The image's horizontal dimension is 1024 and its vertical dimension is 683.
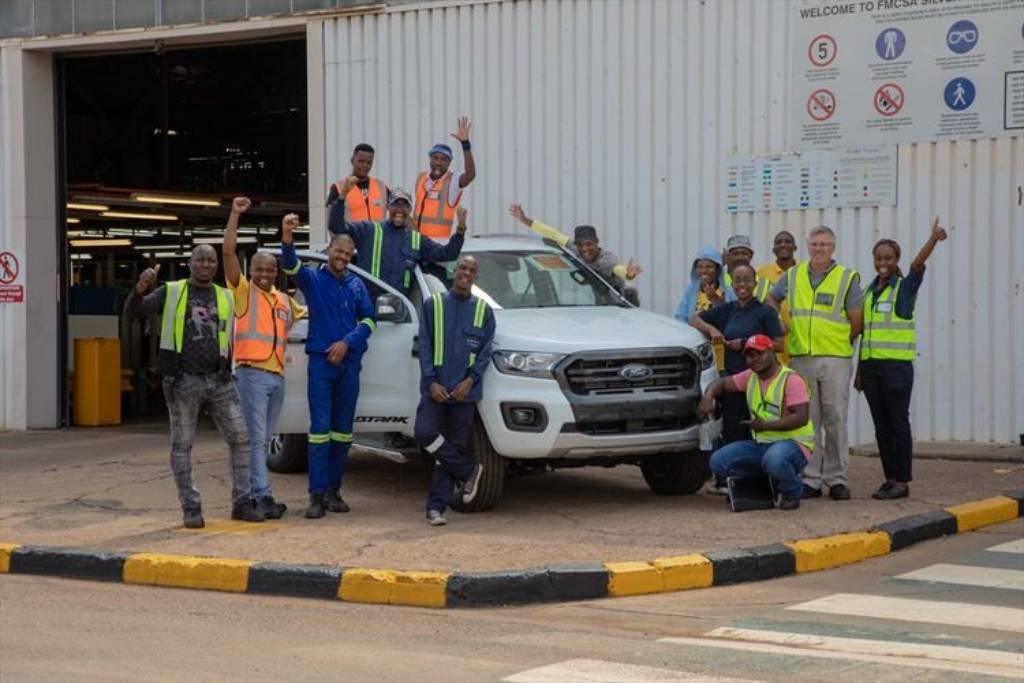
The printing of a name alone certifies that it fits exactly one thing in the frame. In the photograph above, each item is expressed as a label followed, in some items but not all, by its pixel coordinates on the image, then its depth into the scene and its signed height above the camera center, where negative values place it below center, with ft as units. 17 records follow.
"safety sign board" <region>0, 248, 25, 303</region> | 65.41 -1.04
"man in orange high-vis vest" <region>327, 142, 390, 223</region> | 45.62 +1.52
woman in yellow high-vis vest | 39.58 -2.68
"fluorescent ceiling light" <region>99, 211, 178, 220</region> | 87.97 +1.88
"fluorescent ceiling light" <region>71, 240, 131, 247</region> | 100.73 +0.42
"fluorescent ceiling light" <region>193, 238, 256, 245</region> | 98.44 +0.51
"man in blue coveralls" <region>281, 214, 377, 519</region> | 38.83 -2.37
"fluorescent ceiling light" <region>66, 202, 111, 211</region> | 81.88 +2.19
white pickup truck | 38.01 -3.18
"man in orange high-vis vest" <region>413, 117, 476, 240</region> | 46.83 +1.45
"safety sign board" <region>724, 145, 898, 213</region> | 50.88 +2.12
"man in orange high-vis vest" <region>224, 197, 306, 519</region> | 38.58 -2.27
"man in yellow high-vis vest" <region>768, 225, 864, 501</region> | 40.24 -2.35
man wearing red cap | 38.09 -4.24
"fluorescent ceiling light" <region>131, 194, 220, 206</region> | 80.64 +2.52
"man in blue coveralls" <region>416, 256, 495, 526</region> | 37.55 -2.74
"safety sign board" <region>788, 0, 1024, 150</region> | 48.96 +5.39
